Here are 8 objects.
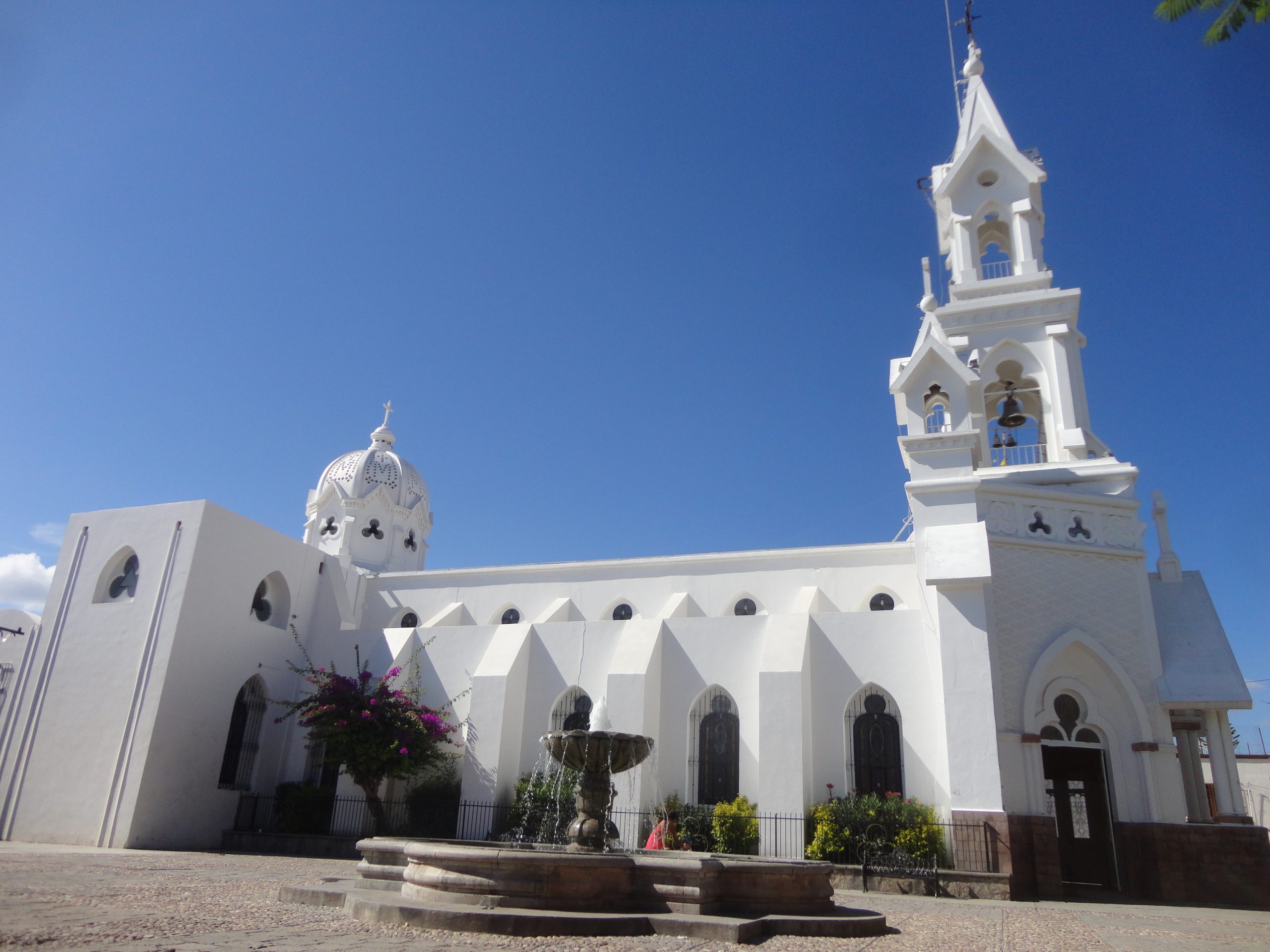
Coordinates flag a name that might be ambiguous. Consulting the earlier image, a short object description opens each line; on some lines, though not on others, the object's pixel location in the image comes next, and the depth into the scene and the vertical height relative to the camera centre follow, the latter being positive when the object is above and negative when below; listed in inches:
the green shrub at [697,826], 721.6 -18.8
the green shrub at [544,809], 772.6 -12.4
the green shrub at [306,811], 847.7 -27.3
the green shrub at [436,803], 816.3 -13.5
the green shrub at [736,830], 703.7 -19.8
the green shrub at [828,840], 659.4 -23.0
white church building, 651.5 +126.7
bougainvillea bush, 796.0 +49.9
